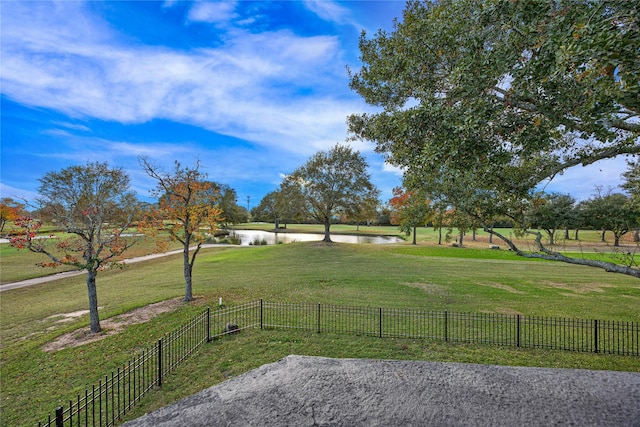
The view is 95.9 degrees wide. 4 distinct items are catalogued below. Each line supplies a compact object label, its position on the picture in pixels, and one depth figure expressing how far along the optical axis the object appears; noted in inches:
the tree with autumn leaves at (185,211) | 607.2
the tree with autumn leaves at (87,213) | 468.1
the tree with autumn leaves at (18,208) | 496.7
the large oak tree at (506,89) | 200.2
